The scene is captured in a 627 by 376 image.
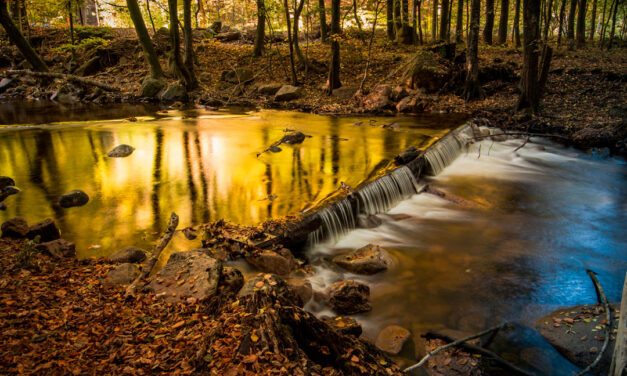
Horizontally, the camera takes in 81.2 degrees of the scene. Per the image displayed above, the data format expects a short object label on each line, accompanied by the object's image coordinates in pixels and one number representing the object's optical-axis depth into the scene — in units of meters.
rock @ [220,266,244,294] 4.12
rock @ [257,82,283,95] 20.72
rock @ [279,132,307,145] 11.52
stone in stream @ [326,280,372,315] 4.74
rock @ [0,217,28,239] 5.19
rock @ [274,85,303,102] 19.47
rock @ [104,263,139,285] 4.20
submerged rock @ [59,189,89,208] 6.80
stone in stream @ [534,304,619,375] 3.81
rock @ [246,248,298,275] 5.04
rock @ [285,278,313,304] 4.72
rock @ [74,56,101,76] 25.80
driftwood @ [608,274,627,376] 2.36
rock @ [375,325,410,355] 4.11
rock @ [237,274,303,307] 3.34
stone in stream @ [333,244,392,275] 5.74
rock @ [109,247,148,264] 4.79
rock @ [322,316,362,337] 3.79
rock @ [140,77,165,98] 21.33
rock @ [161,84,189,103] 20.23
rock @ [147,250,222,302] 3.87
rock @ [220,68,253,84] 22.16
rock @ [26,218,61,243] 5.20
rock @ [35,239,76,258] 4.80
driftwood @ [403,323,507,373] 3.42
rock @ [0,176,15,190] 7.48
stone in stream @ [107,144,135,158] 10.16
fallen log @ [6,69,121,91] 19.73
